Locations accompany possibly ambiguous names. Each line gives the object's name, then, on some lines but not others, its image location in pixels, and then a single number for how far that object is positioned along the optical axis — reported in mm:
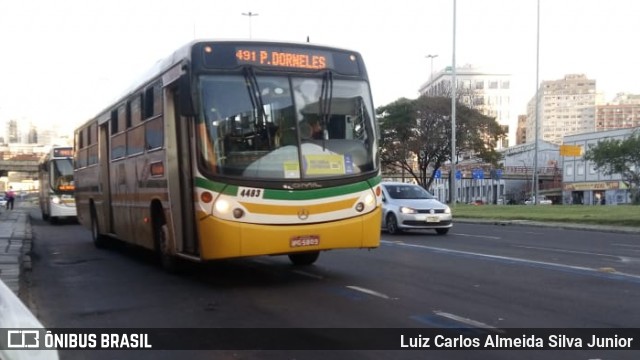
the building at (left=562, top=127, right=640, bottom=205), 71688
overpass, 72425
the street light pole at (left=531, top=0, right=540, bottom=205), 46312
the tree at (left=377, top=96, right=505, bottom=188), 51812
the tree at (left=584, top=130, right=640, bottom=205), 56531
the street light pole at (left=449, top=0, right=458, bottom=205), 40719
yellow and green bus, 8867
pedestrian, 51088
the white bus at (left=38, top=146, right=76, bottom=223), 29234
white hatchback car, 19734
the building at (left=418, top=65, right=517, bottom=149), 122250
